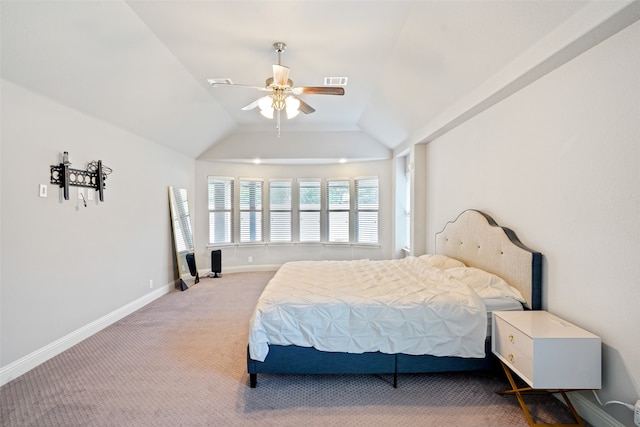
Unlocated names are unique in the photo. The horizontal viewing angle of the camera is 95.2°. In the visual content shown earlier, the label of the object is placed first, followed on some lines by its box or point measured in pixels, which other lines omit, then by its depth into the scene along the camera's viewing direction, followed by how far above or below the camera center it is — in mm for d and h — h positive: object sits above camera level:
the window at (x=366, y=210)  6234 -68
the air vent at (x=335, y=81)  3634 +1594
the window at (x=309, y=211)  6535 -94
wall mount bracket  2871 +327
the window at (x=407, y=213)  5777 -132
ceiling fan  2641 +1109
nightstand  1767 -932
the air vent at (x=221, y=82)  2600 +1122
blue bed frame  2299 -1223
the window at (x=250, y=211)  6434 -93
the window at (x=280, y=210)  6539 -72
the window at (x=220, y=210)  6230 -69
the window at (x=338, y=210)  6414 -70
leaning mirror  5152 -581
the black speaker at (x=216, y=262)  5926 -1123
